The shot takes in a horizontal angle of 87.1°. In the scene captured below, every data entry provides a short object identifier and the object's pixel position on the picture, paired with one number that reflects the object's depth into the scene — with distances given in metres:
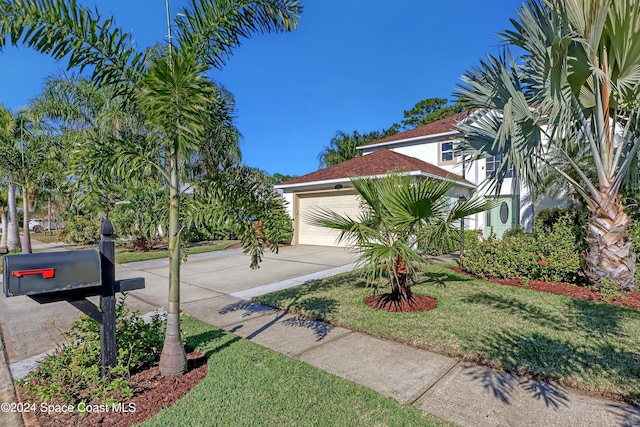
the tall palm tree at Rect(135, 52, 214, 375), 2.85
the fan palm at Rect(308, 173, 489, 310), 4.86
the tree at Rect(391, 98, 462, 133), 30.34
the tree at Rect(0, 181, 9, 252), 17.07
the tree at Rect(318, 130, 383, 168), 25.58
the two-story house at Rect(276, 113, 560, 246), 13.68
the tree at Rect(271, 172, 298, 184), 48.42
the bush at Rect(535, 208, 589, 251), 7.08
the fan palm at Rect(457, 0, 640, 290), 5.26
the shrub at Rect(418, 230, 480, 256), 5.40
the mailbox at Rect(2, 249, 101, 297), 2.35
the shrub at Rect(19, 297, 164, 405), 2.78
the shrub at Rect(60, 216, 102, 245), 17.70
